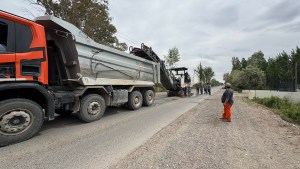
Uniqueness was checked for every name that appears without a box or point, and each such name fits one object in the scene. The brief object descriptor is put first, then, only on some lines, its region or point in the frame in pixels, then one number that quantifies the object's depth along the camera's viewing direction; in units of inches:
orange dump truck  168.4
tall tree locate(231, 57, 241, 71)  3442.2
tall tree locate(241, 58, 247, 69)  3256.6
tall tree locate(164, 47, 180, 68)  1705.2
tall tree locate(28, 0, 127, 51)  791.1
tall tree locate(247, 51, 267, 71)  2911.9
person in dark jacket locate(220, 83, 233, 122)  271.4
